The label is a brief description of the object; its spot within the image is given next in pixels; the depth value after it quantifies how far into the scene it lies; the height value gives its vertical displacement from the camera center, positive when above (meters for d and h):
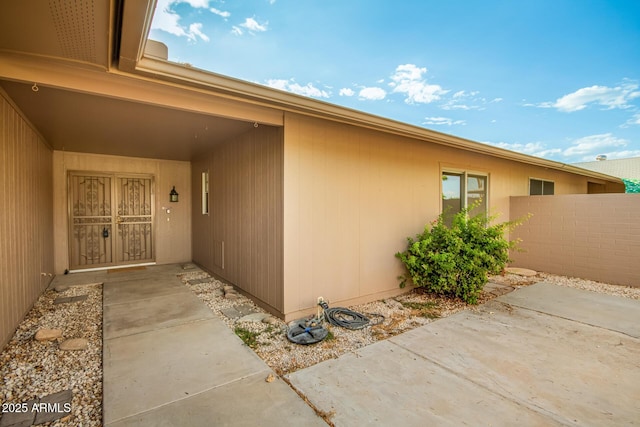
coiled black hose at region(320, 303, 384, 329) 3.28 -1.31
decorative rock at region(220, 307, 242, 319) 3.59 -1.33
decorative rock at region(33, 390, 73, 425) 1.79 -1.30
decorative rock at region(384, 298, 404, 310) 3.98 -1.36
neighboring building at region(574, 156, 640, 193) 14.80 +2.22
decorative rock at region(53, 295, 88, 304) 4.05 -1.30
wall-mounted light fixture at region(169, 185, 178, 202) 6.71 +0.30
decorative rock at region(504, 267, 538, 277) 5.91 -1.34
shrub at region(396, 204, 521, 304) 3.98 -0.69
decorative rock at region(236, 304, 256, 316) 3.73 -1.33
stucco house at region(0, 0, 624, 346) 2.21 +0.60
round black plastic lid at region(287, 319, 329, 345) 2.87 -1.30
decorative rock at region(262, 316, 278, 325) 3.38 -1.32
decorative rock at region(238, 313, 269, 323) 3.46 -1.33
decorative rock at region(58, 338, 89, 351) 2.70 -1.28
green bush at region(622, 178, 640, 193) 10.78 +0.81
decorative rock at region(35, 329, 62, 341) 2.86 -1.26
